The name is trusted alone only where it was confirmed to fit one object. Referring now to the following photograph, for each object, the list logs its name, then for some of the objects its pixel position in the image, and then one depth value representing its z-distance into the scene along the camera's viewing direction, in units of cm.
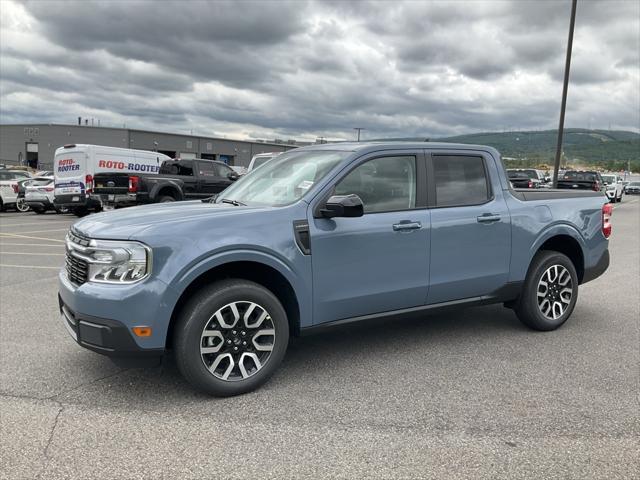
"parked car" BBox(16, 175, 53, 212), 2156
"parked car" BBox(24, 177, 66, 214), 2072
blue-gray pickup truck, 348
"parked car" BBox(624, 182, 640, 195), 5684
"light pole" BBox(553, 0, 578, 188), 1977
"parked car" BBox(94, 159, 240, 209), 1578
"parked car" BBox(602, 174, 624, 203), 3201
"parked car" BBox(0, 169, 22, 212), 2144
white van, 1795
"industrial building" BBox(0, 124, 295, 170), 6338
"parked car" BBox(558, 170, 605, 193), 2252
